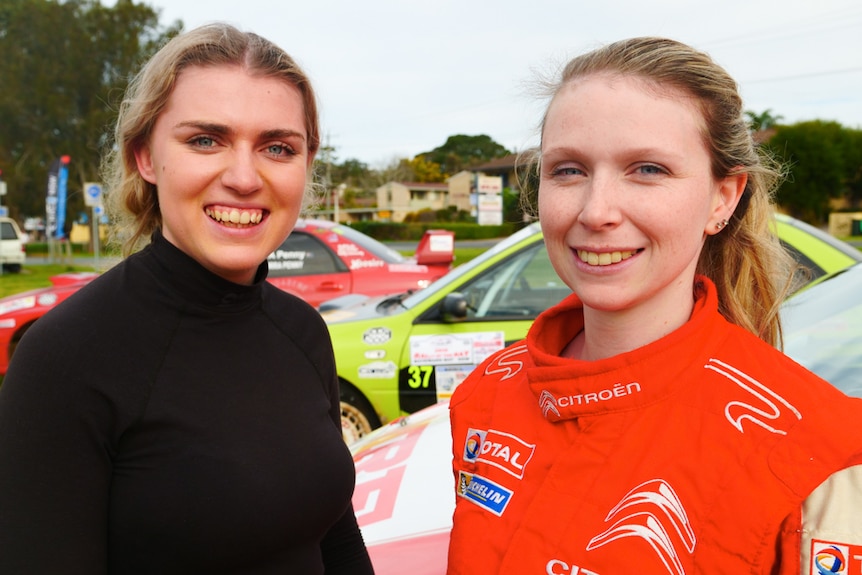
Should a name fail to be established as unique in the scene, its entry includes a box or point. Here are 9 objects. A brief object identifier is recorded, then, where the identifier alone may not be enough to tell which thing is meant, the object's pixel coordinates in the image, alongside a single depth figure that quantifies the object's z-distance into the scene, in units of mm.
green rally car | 4465
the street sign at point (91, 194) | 15624
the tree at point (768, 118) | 61341
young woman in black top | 1222
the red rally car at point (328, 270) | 6504
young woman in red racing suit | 1079
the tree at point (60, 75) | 40344
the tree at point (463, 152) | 89125
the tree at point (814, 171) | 41125
